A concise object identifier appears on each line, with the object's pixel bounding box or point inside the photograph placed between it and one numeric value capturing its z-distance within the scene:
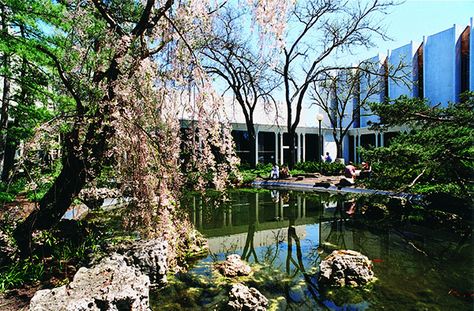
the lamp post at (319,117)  19.84
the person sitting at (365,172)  15.73
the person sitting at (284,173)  19.12
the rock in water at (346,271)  4.77
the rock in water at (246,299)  3.92
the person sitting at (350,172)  15.45
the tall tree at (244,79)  16.98
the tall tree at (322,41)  17.38
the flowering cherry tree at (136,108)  3.97
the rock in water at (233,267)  5.17
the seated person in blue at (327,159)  26.09
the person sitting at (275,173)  18.70
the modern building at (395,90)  22.70
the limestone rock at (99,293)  2.88
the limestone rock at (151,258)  4.57
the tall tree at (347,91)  23.59
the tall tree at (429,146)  6.75
